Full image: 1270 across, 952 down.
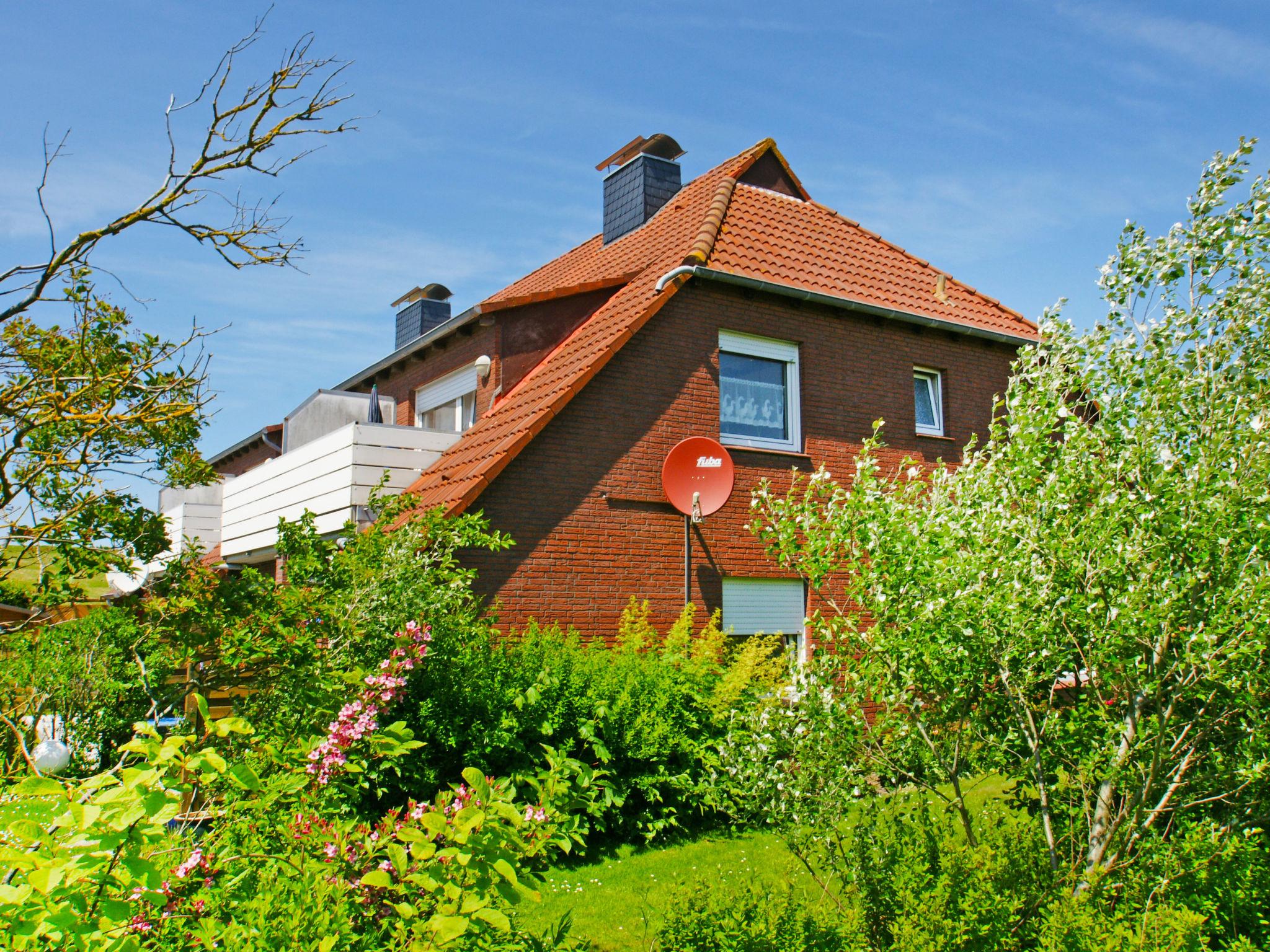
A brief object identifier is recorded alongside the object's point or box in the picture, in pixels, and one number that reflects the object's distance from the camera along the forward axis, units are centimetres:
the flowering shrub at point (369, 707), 385
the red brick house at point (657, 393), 1005
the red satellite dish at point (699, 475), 1047
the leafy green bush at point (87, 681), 730
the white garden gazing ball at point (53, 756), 782
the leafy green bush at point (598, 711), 745
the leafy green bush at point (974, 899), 365
